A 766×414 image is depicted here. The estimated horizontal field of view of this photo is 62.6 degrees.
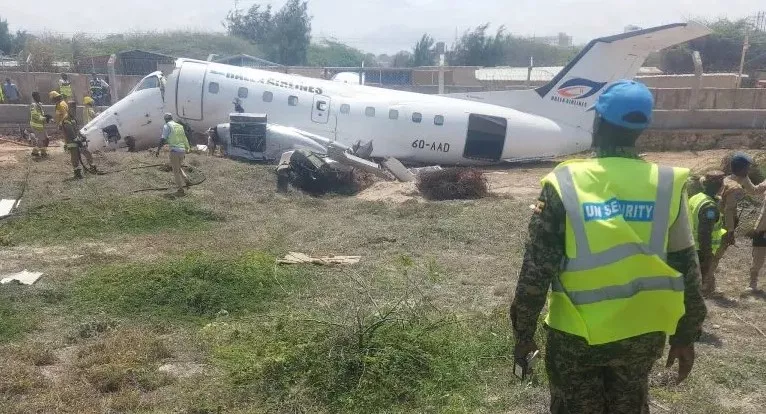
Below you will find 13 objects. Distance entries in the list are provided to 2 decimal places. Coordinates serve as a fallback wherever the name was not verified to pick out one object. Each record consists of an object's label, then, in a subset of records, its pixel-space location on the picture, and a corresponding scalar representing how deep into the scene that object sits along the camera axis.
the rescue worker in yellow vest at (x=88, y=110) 18.88
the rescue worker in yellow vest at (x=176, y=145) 11.85
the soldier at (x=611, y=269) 2.60
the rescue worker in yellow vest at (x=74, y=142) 12.46
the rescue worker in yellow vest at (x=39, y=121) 16.11
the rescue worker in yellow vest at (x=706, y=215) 5.44
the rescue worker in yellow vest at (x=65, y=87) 20.35
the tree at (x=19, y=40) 59.59
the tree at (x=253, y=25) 75.50
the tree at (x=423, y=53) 65.94
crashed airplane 15.76
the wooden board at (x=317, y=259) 7.98
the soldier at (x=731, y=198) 6.53
